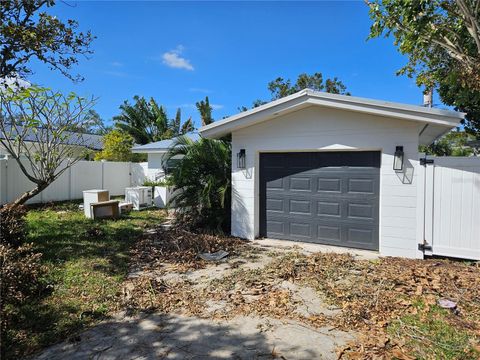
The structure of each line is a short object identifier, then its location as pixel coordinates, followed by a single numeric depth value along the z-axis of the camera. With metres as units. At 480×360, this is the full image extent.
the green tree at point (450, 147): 23.97
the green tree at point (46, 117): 6.50
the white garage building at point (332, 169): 5.96
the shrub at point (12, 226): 5.38
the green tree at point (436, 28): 5.69
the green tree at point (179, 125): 26.00
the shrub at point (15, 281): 3.23
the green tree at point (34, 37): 6.10
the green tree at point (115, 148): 18.98
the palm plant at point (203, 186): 8.05
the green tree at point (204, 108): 21.89
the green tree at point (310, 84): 26.86
